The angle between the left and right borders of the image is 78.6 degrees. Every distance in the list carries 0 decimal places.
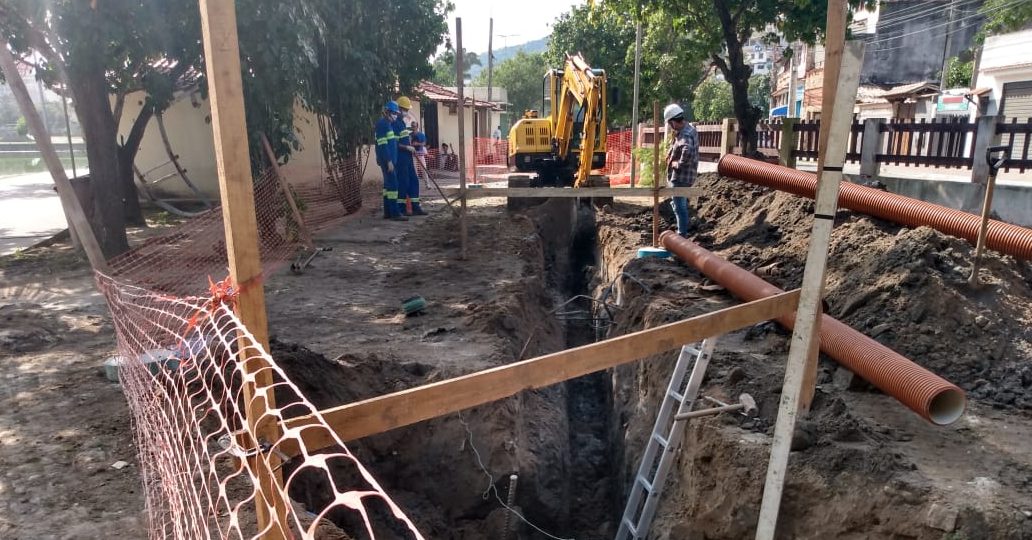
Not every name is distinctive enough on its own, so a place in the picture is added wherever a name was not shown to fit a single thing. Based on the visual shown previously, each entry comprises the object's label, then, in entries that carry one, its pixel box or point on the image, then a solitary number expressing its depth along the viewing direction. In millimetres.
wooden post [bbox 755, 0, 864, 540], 2453
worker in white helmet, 8680
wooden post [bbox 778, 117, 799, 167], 10422
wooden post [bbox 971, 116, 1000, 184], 7969
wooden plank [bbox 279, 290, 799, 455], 2105
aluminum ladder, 3867
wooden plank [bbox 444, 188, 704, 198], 8250
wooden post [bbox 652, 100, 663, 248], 8039
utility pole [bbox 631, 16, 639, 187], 13086
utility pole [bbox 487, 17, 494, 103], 28344
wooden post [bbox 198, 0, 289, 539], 1713
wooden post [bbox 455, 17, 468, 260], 8383
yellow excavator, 11531
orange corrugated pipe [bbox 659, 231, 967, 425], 3771
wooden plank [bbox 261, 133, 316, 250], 9184
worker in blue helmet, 11609
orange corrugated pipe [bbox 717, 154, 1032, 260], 5191
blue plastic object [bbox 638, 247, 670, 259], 8336
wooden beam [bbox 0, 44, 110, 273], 5195
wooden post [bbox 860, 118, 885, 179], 9086
